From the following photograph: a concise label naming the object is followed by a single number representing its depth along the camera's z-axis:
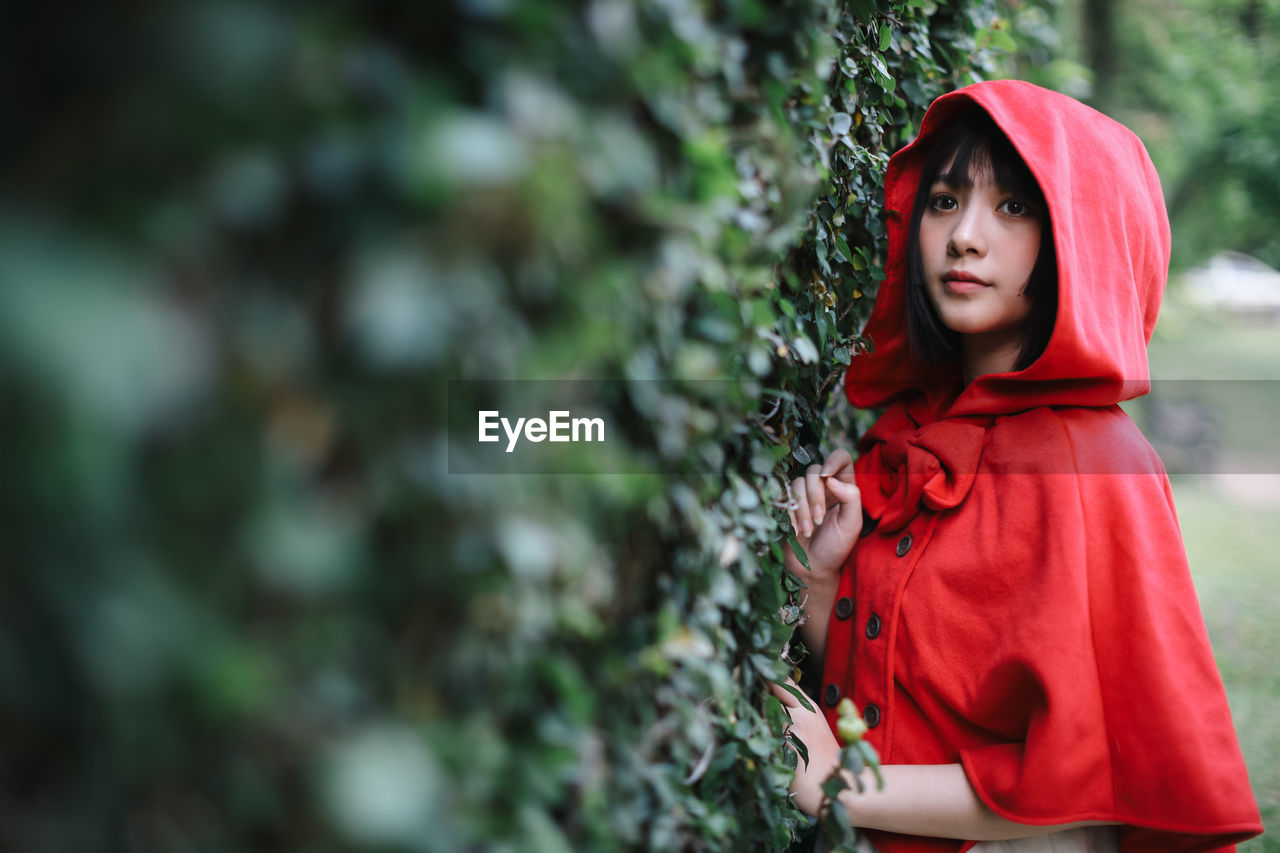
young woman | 1.51
